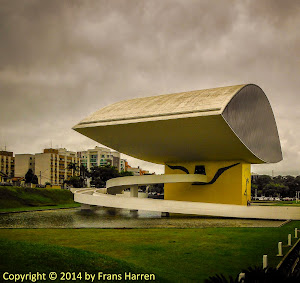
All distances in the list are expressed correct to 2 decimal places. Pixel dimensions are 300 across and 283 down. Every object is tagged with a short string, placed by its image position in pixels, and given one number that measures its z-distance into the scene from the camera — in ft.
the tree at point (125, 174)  252.24
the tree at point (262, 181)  307.58
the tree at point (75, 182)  222.60
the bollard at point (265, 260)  28.39
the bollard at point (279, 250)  37.50
